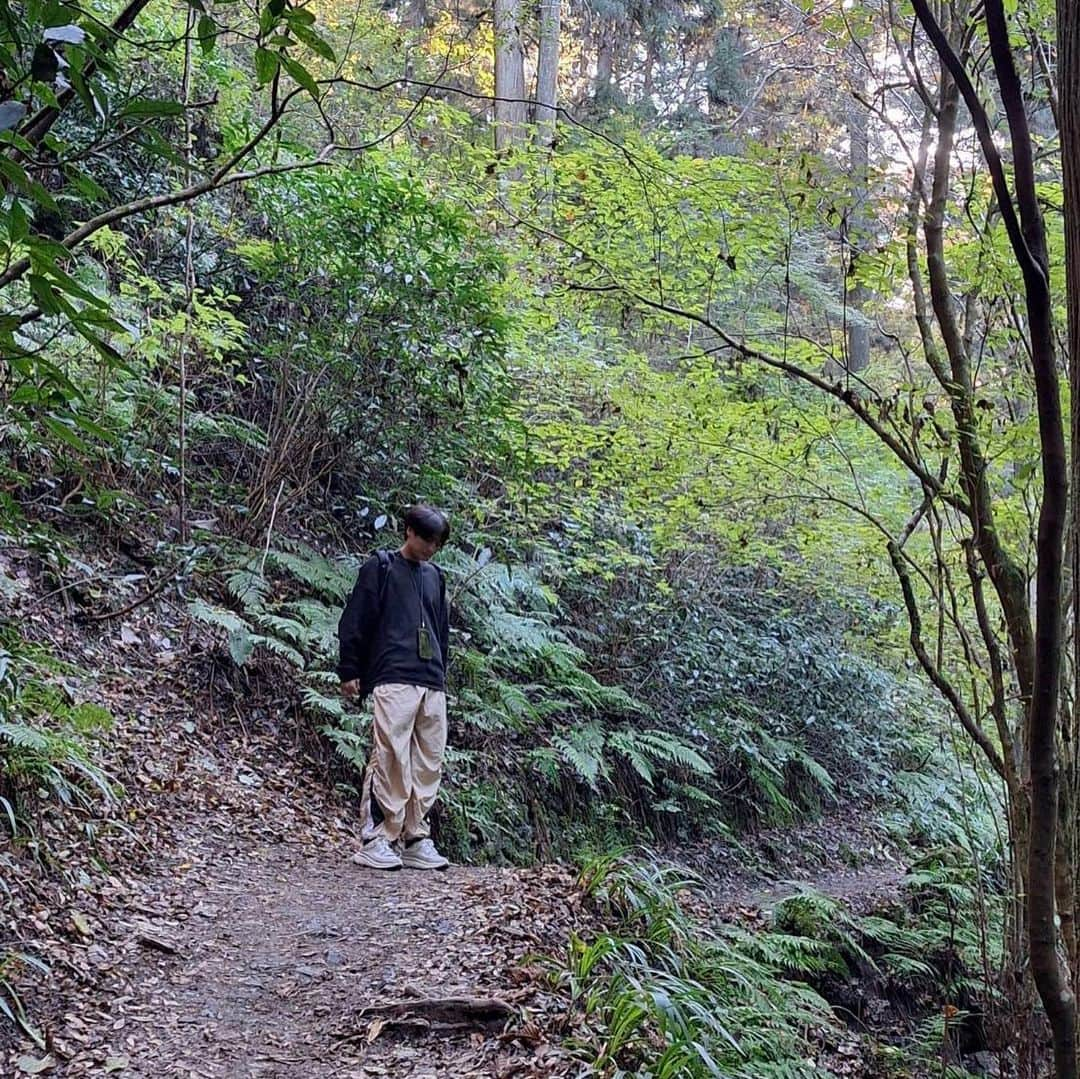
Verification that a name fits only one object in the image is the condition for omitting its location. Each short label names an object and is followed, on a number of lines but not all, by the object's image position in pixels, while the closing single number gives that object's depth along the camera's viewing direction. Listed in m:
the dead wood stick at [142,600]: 5.93
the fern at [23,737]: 4.32
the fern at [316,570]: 7.73
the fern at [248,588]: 7.20
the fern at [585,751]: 8.28
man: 5.70
